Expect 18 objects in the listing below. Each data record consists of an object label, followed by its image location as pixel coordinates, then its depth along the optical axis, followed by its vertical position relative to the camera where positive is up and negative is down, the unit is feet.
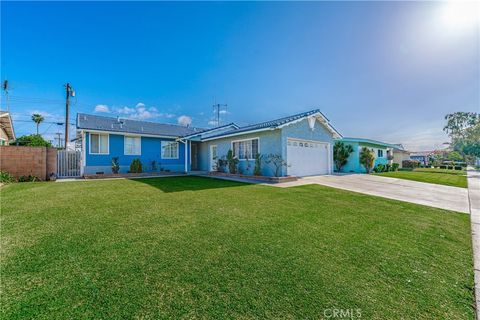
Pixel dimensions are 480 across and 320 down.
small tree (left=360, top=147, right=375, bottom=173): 59.31 +0.88
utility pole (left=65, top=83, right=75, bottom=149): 63.57 +22.93
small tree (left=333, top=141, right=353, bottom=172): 59.98 +2.79
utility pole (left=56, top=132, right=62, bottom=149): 122.92 +17.01
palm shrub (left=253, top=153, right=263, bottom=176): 41.50 -0.46
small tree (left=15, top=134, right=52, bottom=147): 79.61 +9.93
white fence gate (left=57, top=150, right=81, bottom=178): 44.28 +0.32
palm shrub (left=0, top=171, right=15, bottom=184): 33.90 -2.17
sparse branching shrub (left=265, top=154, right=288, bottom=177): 39.04 +0.12
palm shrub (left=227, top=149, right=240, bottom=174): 46.75 +0.47
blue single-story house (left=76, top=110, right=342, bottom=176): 41.65 +4.70
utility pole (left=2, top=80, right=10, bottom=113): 57.41 +22.70
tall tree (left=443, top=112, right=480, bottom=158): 113.44 +19.38
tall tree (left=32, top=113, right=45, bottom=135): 108.68 +25.76
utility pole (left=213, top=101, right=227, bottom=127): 78.59 +22.37
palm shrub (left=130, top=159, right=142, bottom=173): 49.14 -0.53
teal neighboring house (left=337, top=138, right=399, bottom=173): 59.67 +3.72
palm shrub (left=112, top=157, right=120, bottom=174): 47.14 -0.47
